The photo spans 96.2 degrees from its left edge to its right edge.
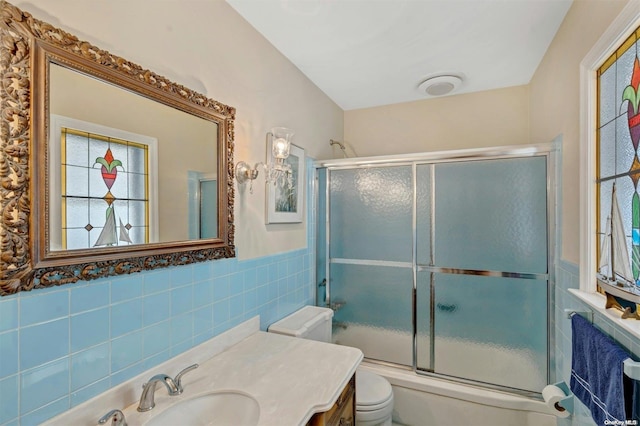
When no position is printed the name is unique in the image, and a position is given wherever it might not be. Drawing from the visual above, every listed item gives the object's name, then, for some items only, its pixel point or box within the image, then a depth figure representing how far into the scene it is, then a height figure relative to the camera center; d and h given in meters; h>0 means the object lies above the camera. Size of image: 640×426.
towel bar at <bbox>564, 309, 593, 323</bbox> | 1.26 -0.47
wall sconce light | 1.49 +0.27
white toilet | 1.61 -1.07
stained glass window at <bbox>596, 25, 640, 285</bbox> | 0.98 +0.20
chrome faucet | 0.94 -0.60
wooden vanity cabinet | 1.01 -0.81
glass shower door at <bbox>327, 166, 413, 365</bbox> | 2.12 -0.36
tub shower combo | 1.81 -0.34
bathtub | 1.74 -1.23
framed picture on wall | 1.76 +0.12
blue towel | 0.91 -0.59
